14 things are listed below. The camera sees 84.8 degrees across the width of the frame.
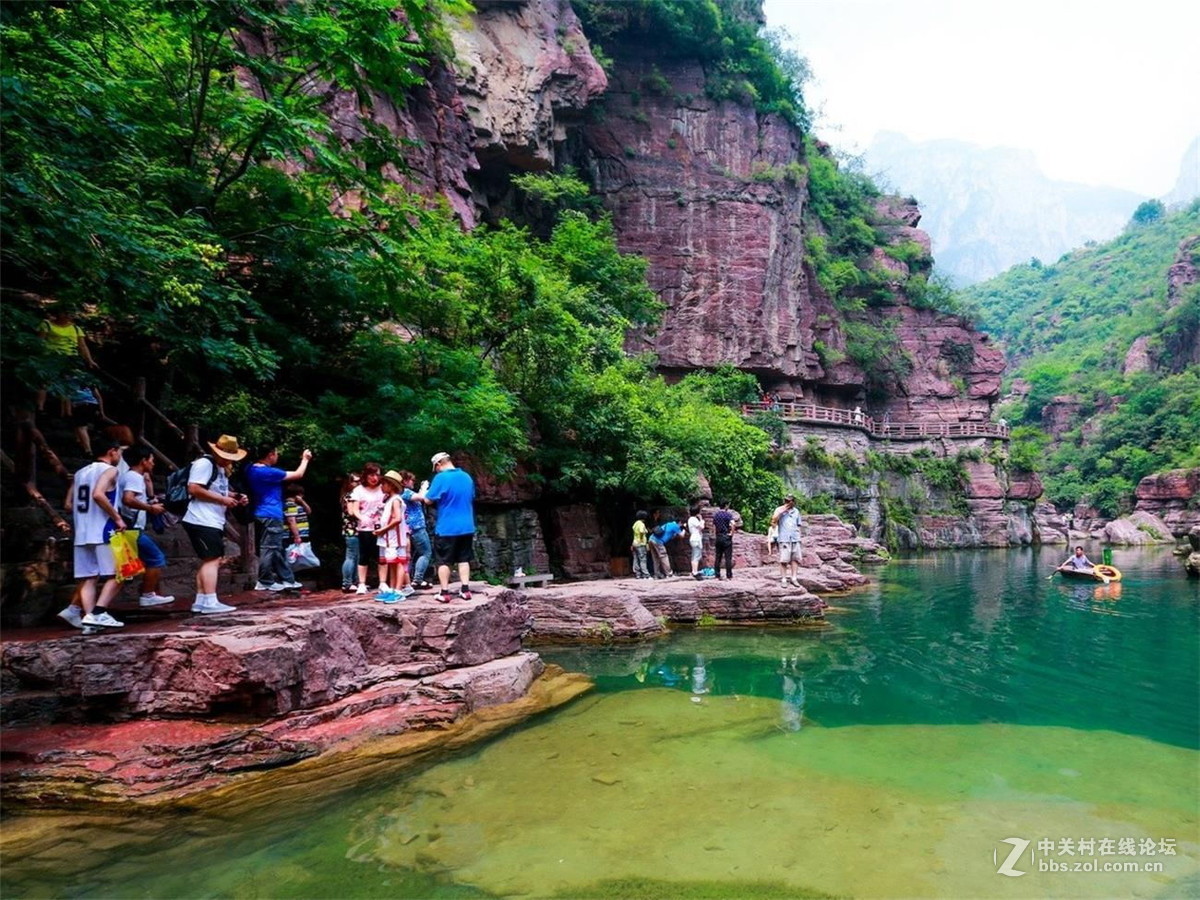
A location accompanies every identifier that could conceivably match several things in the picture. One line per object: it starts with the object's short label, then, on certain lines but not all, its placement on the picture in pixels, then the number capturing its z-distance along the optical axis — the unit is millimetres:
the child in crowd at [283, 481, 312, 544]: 6957
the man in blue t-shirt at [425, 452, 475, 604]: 6164
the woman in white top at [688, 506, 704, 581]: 11961
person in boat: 17203
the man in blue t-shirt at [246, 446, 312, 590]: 6031
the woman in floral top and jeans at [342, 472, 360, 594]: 6910
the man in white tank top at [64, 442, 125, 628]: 4621
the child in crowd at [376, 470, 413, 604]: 6453
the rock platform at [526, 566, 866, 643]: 9156
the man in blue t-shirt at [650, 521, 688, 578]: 12477
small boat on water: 16656
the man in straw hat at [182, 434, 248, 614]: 5094
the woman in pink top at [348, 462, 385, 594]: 6637
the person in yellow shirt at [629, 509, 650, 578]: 12008
